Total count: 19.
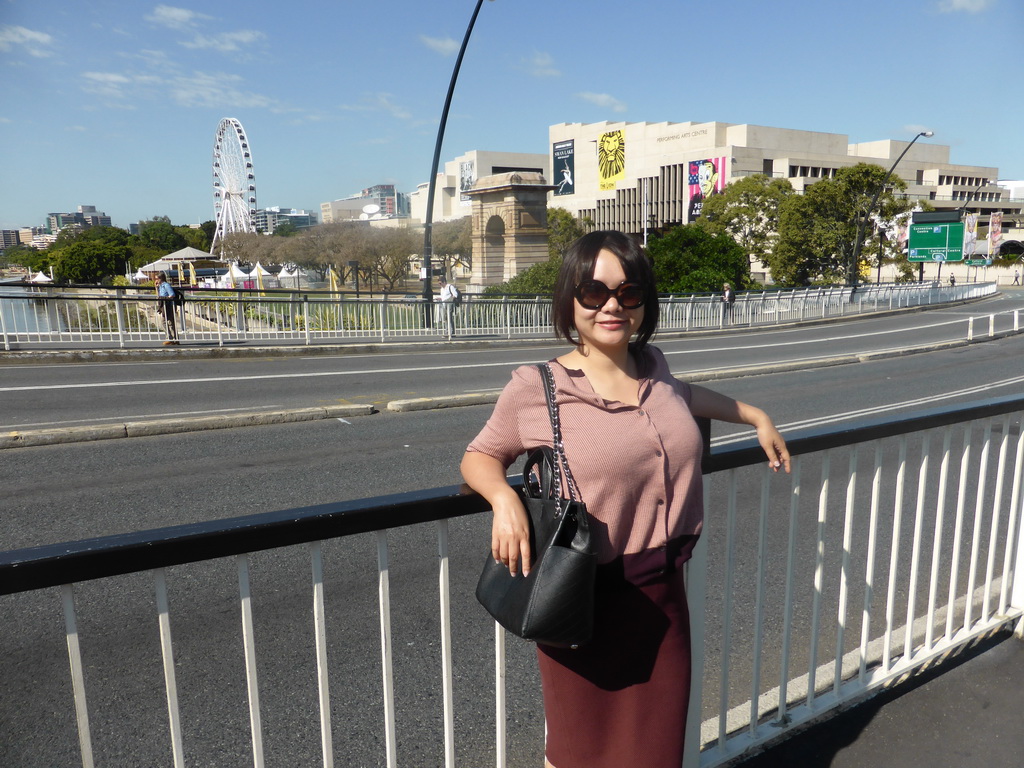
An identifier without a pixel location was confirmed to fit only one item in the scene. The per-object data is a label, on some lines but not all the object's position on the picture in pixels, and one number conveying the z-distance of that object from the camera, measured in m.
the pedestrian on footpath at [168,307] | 17.58
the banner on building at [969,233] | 50.47
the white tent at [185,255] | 63.97
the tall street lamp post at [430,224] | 22.83
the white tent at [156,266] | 60.59
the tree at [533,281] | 32.09
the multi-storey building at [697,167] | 97.06
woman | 1.95
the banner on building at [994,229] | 59.00
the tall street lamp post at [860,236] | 39.53
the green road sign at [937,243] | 41.94
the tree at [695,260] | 33.47
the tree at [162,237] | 138.50
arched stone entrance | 43.31
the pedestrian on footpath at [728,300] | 29.38
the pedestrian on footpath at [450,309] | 22.28
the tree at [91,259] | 96.12
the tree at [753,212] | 52.81
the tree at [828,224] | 40.59
